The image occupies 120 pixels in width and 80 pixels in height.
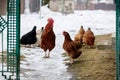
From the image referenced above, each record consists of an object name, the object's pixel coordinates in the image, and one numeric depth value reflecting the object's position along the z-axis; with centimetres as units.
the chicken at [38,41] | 980
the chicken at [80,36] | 921
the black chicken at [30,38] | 926
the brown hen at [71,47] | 747
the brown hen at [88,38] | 906
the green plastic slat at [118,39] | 528
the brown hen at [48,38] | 807
